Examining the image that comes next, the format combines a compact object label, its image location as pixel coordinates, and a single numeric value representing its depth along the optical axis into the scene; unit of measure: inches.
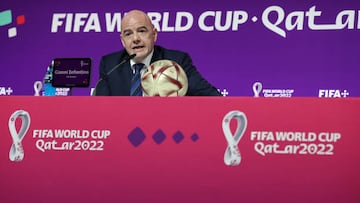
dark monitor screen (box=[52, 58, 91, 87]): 176.9
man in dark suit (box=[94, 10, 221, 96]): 287.5
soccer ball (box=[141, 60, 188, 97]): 179.5
